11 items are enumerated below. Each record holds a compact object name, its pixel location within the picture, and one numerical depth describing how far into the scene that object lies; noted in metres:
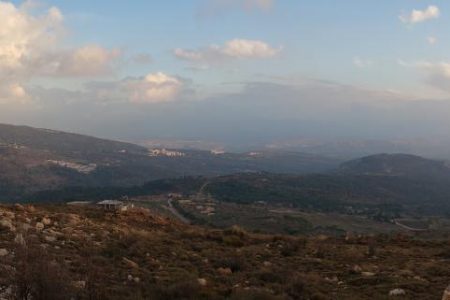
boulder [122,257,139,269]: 19.42
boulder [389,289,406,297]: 17.14
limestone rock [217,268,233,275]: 19.78
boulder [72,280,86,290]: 13.89
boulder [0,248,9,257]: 17.42
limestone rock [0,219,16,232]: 22.71
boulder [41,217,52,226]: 26.11
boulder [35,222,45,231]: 24.21
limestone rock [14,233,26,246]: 17.13
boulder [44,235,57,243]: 21.37
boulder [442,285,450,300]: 12.91
